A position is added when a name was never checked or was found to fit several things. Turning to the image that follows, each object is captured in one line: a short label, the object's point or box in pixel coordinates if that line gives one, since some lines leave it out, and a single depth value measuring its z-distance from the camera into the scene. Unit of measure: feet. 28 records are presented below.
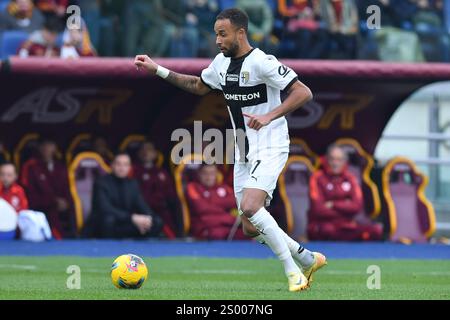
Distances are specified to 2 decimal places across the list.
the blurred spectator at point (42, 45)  52.65
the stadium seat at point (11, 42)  54.39
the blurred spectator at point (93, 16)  55.57
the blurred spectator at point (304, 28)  56.90
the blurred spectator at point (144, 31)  55.06
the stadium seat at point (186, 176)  55.21
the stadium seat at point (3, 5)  56.65
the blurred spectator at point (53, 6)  55.70
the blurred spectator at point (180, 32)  56.13
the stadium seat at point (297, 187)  56.29
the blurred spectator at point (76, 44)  52.70
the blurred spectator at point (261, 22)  56.34
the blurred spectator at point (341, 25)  57.00
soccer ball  30.22
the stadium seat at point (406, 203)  56.44
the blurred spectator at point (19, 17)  55.83
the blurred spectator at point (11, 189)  52.44
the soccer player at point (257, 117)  30.14
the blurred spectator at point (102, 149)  56.34
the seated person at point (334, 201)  54.75
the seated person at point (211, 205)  54.44
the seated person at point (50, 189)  54.44
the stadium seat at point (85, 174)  54.85
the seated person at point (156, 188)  55.42
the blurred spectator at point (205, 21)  56.44
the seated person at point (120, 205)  52.85
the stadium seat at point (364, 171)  56.39
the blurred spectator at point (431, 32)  59.88
